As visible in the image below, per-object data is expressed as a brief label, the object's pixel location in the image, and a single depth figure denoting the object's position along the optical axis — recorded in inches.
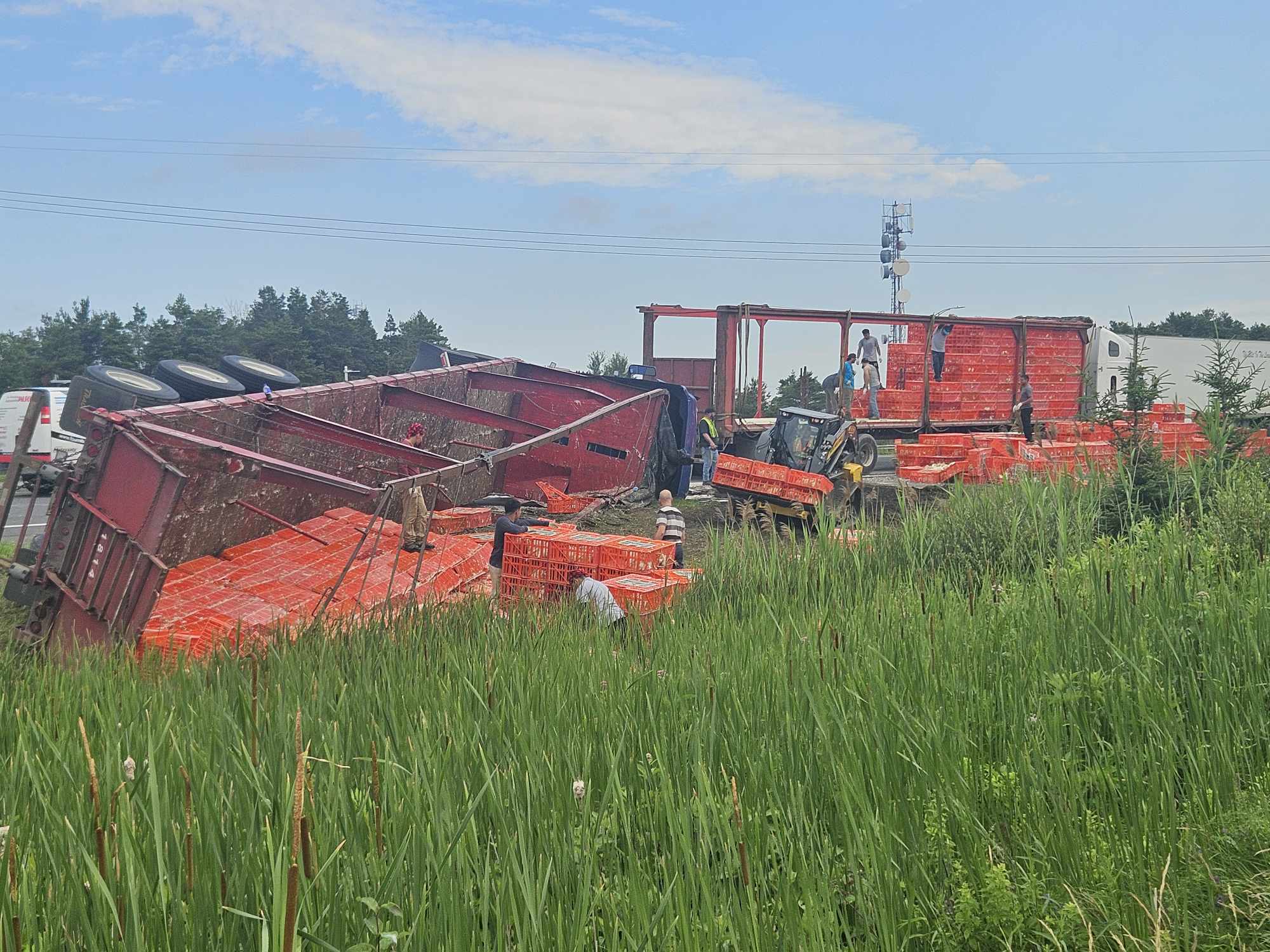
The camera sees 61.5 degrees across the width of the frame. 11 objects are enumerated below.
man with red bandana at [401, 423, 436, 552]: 369.1
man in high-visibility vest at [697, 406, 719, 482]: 758.5
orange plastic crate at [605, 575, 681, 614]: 301.7
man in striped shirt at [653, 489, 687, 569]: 413.7
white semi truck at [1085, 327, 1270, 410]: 1298.0
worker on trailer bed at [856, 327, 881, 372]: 901.8
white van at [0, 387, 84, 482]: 773.9
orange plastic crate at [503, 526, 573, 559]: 346.0
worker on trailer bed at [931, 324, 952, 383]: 978.1
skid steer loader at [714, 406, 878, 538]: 562.9
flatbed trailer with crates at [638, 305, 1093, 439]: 824.3
